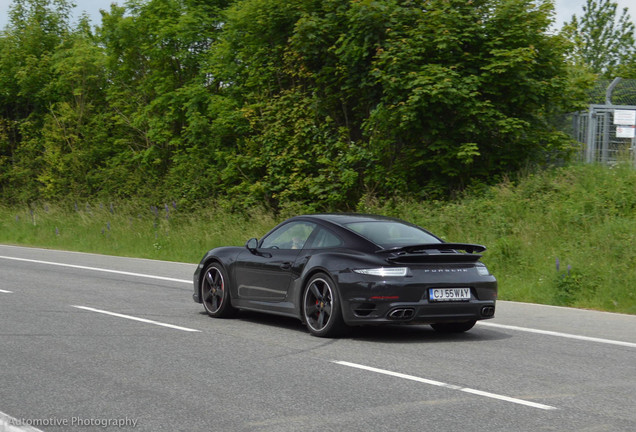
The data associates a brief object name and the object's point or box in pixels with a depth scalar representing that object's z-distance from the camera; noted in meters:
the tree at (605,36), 61.94
